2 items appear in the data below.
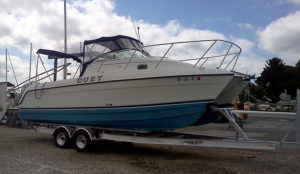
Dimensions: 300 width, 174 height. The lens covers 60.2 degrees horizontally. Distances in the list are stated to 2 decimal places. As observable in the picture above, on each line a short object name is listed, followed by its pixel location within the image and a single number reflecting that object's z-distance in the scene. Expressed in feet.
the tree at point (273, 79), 145.59
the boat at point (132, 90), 19.22
